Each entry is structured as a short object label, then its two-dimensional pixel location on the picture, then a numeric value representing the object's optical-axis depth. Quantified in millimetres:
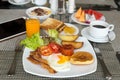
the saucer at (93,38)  1036
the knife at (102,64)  824
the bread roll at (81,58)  854
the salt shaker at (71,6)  1279
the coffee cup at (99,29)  1038
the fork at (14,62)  833
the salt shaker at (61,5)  1307
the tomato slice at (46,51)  893
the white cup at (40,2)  1388
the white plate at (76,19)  1201
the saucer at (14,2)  1387
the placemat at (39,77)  825
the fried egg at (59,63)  819
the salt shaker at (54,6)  1288
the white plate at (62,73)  809
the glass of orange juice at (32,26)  1030
